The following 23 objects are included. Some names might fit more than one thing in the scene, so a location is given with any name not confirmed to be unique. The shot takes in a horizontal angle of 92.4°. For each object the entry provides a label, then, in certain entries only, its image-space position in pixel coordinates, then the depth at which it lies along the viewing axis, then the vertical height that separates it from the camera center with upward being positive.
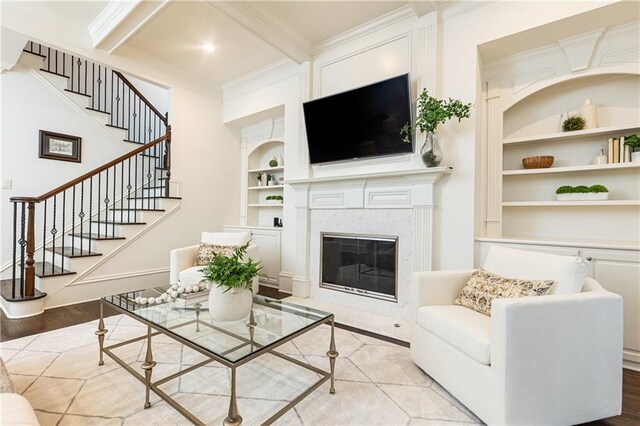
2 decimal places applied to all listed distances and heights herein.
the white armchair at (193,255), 3.12 -0.48
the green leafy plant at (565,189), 2.59 +0.23
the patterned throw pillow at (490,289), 1.72 -0.44
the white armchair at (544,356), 1.42 -0.69
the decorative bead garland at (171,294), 2.00 -0.57
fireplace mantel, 2.89 +0.18
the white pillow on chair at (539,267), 1.69 -0.31
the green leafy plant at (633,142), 2.36 +0.58
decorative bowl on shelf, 2.73 +0.49
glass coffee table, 1.40 -0.63
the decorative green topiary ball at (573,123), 2.58 +0.79
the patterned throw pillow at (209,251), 3.36 -0.43
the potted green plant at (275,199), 4.62 +0.22
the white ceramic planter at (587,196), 2.47 +0.17
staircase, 3.02 +0.07
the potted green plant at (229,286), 1.71 -0.41
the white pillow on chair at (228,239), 3.54 -0.30
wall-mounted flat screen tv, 3.04 +1.00
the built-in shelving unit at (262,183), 4.80 +0.49
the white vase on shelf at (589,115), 2.55 +0.85
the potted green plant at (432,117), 2.66 +0.87
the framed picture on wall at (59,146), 3.93 +0.86
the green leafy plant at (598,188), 2.47 +0.23
